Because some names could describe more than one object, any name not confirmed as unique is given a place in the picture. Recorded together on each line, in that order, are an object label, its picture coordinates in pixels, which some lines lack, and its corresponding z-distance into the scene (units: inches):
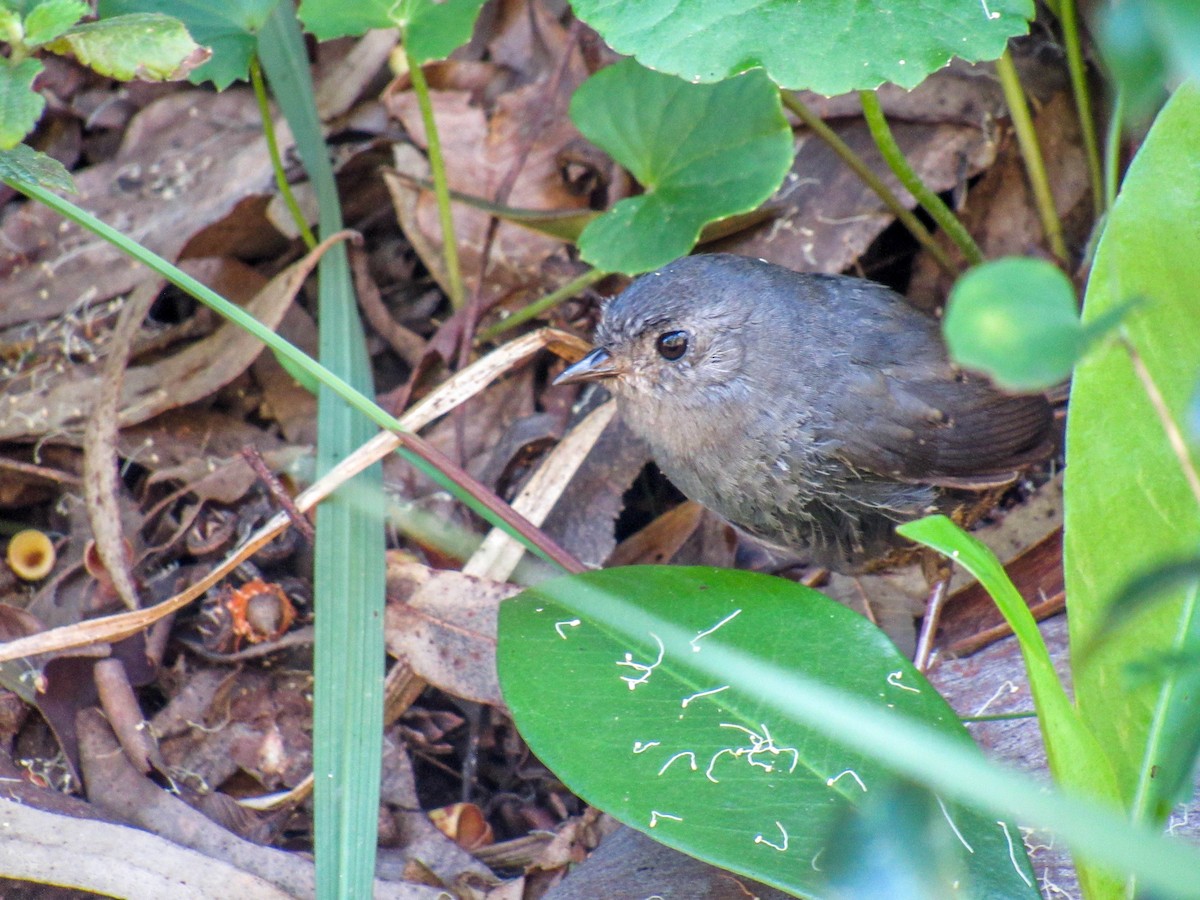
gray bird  252.1
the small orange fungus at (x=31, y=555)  271.9
